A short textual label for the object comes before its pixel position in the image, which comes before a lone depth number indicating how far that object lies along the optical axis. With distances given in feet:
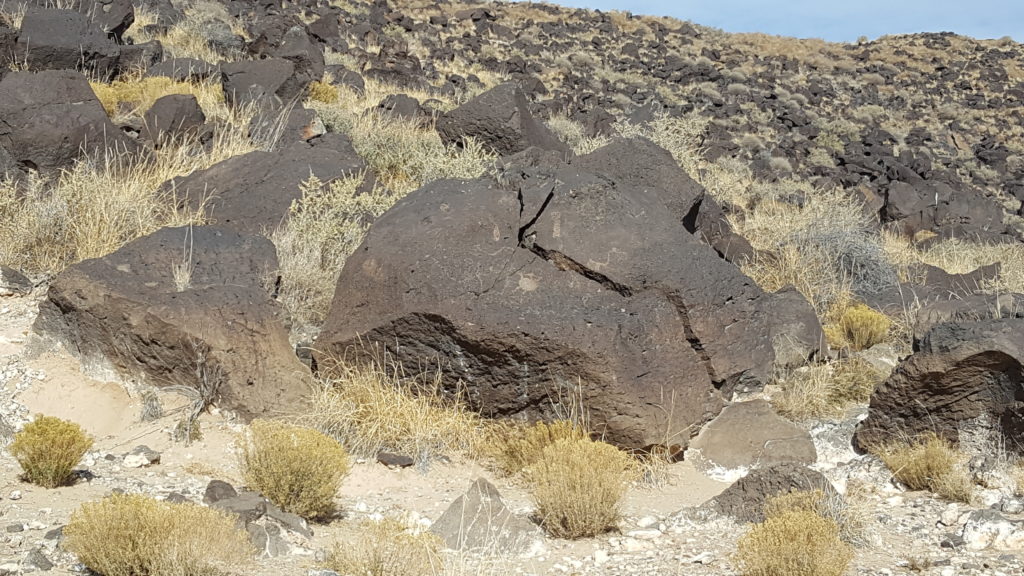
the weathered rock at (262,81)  36.99
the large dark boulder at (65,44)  34.81
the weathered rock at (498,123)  34.19
